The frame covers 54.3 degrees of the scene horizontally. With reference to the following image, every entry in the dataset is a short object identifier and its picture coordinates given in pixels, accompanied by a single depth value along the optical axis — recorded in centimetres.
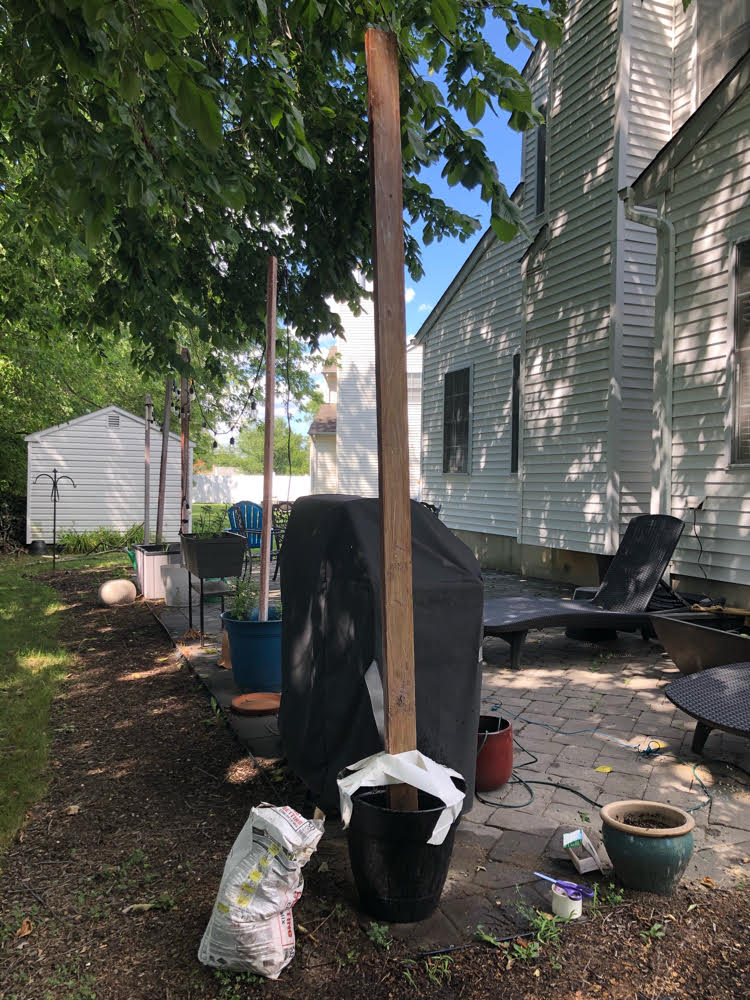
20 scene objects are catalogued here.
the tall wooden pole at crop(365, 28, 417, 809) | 241
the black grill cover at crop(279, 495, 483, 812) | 284
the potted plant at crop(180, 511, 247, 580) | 606
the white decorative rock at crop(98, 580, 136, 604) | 902
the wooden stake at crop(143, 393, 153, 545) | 1052
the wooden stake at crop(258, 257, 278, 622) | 474
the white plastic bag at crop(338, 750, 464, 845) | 229
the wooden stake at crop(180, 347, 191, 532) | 884
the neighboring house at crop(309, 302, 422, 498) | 2289
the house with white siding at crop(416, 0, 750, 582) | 836
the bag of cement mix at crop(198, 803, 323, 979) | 218
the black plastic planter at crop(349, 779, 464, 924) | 234
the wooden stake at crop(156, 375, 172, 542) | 962
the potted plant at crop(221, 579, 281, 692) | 498
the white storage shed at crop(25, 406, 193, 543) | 1552
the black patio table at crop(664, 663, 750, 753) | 363
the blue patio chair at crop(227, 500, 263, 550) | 1043
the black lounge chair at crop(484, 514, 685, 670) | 592
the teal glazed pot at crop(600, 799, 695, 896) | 259
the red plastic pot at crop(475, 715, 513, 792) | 345
